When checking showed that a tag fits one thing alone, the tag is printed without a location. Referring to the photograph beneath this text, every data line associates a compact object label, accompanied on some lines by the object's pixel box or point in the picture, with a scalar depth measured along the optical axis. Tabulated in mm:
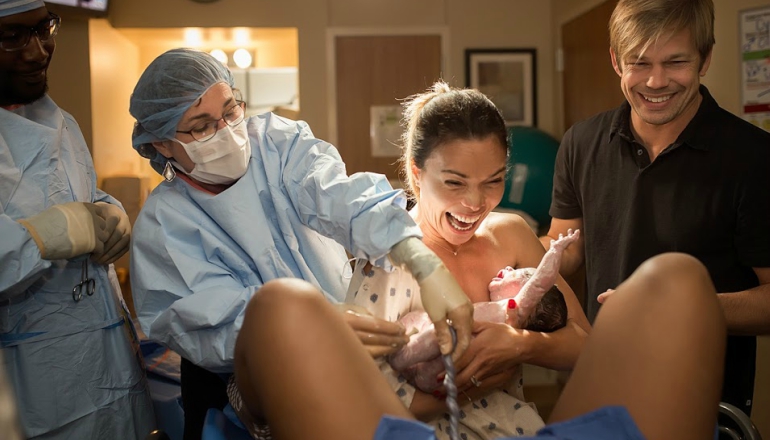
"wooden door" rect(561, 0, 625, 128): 3984
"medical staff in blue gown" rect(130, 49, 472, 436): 1471
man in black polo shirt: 1759
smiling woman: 1487
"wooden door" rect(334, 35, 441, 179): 4867
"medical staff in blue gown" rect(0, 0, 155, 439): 1738
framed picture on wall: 4879
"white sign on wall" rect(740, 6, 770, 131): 2799
